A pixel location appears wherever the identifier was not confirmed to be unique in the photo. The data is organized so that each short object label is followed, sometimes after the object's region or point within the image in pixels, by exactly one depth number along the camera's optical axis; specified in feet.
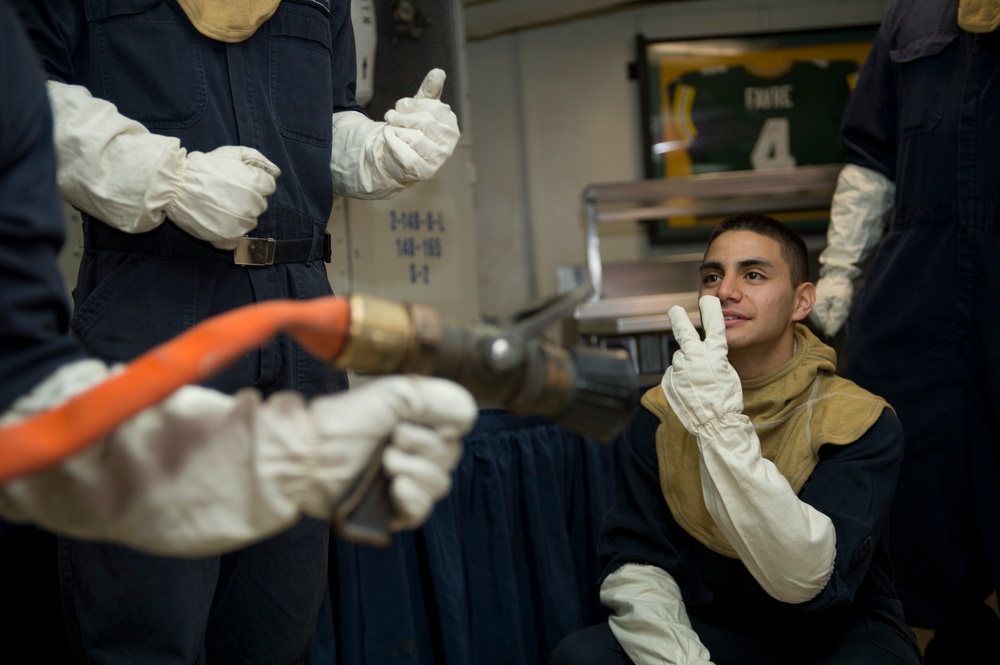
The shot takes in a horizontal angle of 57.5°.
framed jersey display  12.01
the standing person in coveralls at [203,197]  3.73
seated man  4.26
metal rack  9.62
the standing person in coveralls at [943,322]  5.90
